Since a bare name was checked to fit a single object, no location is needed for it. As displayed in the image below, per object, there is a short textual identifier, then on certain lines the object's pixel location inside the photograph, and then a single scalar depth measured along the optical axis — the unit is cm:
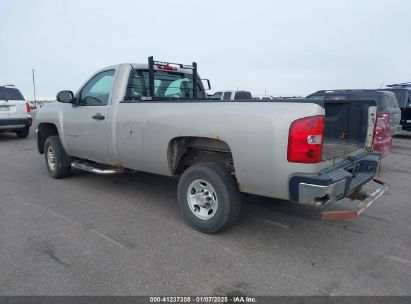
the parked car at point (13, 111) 1191
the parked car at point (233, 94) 1570
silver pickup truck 321
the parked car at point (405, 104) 1384
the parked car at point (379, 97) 1009
